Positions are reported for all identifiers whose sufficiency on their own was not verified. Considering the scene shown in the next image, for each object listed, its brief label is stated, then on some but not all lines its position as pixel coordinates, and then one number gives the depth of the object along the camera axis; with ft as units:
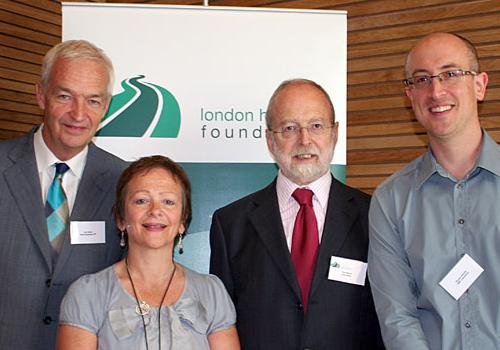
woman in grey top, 7.98
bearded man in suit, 9.05
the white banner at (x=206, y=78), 12.35
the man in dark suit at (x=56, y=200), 9.18
